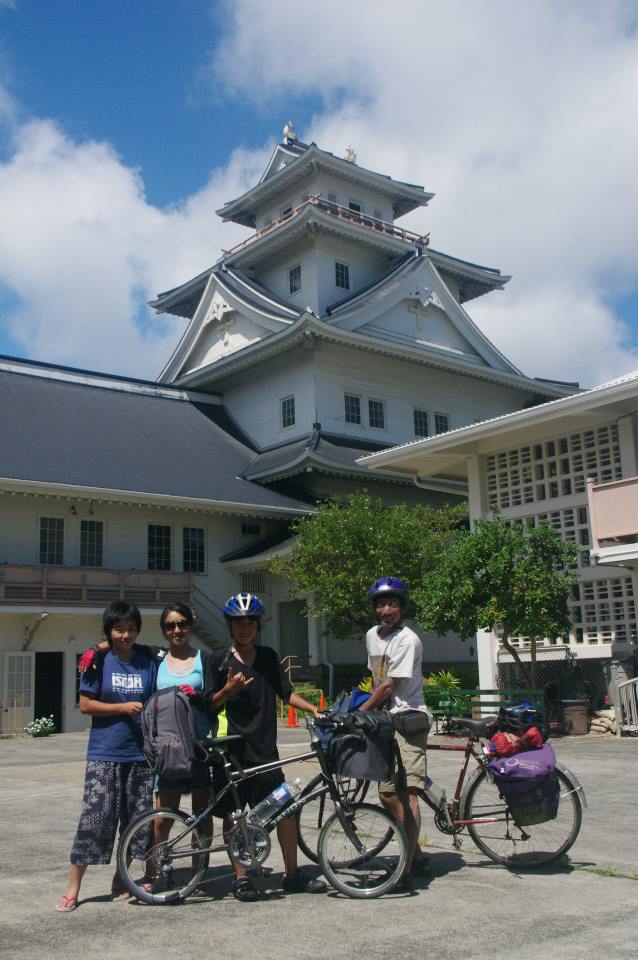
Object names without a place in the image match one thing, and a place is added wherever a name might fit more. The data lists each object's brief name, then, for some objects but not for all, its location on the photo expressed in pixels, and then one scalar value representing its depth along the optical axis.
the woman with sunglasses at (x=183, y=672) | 6.09
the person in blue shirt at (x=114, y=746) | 5.89
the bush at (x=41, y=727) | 24.56
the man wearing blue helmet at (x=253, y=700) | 6.08
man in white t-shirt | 6.22
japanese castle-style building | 27.08
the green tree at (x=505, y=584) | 17.45
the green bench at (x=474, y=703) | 17.05
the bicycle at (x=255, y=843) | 5.87
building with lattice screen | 17.81
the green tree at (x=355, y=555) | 24.95
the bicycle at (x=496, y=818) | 6.64
